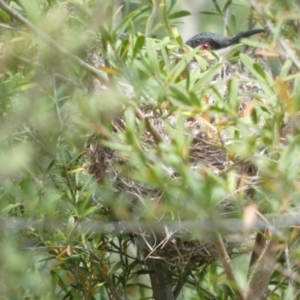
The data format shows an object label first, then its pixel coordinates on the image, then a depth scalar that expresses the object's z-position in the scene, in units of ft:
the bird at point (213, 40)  27.04
